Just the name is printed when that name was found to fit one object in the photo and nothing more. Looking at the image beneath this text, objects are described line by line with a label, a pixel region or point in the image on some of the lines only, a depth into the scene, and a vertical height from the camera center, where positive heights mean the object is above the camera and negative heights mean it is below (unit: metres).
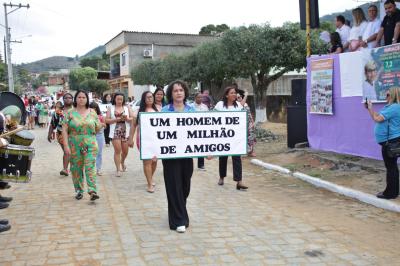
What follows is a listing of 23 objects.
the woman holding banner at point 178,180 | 5.38 -0.86
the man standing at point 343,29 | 10.23 +1.75
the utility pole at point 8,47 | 36.59 +6.13
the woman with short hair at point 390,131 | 6.27 -0.41
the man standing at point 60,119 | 8.90 -0.10
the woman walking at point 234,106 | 7.56 +0.04
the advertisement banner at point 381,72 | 7.67 +0.55
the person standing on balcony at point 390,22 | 8.30 +1.52
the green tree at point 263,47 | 17.33 +2.37
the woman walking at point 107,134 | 15.10 -0.72
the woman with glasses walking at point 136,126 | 7.61 -0.24
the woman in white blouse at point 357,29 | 9.55 +1.64
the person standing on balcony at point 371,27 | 9.24 +1.60
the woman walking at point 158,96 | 8.55 +0.29
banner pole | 10.71 +2.05
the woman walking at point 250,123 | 9.80 -0.35
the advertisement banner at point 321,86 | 9.73 +0.43
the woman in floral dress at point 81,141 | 6.79 -0.41
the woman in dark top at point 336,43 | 10.05 +1.41
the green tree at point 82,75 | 73.26 +6.51
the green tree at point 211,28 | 62.84 +11.71
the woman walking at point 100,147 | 9.45 -0.75
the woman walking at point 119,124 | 9.01 -0.25
